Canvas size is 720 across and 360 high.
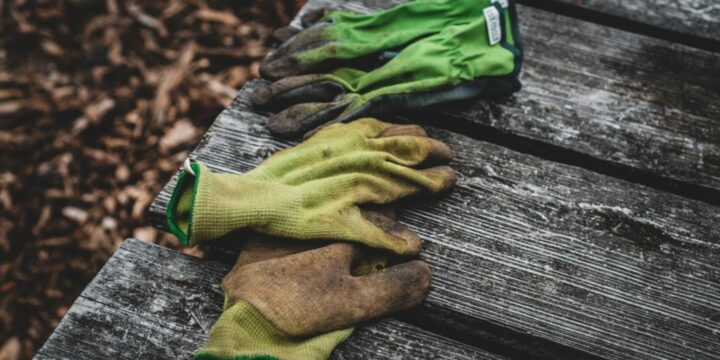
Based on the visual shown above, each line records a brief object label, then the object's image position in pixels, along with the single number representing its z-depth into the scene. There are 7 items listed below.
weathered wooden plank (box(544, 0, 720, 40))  1.04
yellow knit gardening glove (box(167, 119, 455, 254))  0.78
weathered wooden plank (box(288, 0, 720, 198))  0.91
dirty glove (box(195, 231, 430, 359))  0.75
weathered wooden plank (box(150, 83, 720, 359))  0.80
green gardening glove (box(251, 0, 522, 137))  0.91
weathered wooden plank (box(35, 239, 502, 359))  0.77
